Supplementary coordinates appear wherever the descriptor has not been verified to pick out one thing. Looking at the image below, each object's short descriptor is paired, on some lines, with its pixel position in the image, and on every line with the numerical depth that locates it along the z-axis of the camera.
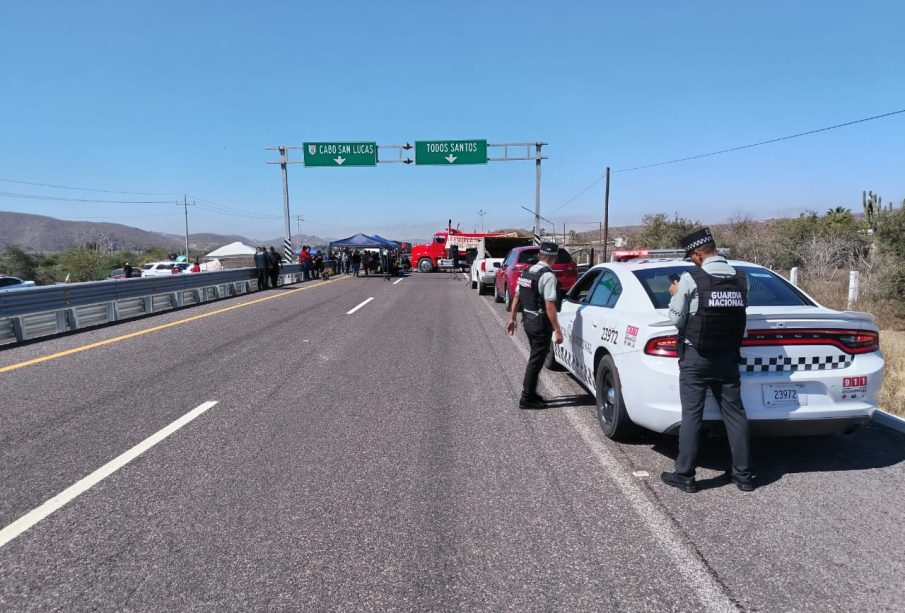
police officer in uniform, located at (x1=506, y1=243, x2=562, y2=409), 5.59
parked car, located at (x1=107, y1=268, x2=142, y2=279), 30.60
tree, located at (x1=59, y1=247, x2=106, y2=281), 51.00
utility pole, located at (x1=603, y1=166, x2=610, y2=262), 38.94
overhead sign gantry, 30.95
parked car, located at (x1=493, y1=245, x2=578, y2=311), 14.12
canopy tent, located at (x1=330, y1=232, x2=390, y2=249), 36.00
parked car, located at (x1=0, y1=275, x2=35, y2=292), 19.25
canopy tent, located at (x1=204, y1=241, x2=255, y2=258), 67.00
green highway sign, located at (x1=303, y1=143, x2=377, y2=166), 31.27
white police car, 3.90
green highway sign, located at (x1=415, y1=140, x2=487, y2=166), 30.91
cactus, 34.90
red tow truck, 44.12
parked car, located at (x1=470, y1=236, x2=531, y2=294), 21.12
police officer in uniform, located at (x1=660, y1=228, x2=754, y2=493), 3.67
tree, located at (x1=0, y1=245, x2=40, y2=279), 53.78
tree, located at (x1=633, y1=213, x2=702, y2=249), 42.74
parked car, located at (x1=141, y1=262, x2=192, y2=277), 33.09
